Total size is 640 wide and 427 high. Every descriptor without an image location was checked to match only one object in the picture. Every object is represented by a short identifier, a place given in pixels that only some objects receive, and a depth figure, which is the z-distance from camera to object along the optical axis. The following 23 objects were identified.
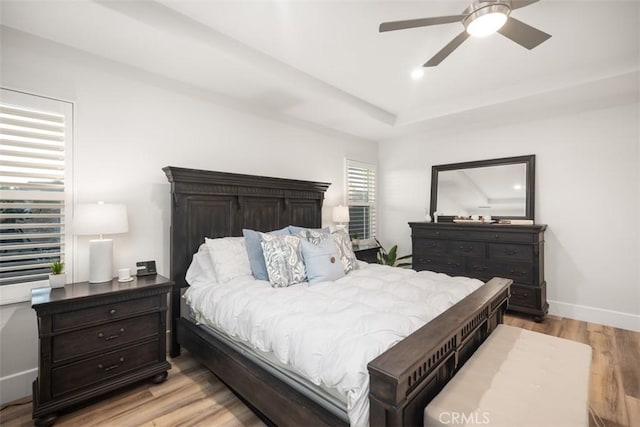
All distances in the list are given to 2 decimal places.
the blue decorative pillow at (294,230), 3.03
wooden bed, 1.15
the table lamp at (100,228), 2.10
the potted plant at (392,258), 4.71
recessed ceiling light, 2.92
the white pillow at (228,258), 2.46
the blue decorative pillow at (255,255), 2.52
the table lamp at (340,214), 4.16
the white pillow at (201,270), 2.52
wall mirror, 3.90
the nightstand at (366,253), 4.44
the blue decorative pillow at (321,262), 2.45
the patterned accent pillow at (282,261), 2.35
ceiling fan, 1.67
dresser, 3.46
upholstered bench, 1.17
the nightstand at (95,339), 1.79
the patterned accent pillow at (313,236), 2.73
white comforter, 1.28
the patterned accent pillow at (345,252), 2.79
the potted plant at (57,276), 2.06
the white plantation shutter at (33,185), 2.06
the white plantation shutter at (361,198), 4.91
